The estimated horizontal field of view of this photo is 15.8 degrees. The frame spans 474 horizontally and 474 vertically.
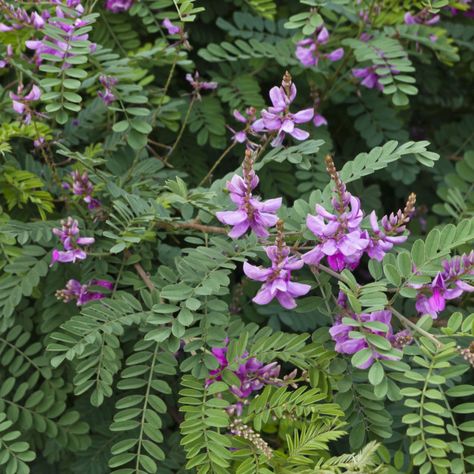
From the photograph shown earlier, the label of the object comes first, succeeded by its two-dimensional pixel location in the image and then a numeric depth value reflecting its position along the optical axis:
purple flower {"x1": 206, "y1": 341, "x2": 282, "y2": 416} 0.79
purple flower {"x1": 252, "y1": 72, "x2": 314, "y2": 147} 0.82
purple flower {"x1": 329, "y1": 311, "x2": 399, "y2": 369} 0.75
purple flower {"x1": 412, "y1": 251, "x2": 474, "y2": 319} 0.77
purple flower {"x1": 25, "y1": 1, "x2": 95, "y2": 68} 0.85
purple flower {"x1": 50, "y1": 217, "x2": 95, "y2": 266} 0.82
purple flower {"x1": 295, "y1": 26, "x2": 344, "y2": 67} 0.95
